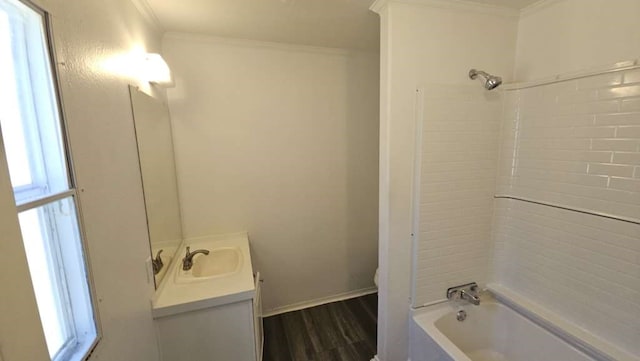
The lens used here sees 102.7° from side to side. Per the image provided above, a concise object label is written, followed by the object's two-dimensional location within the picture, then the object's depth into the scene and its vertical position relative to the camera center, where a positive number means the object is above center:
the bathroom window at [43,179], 0.62 -0.07
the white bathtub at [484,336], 1.51 -1.23
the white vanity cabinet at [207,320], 1.39 -0.94
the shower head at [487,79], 1.50 +0.38
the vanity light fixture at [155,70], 1.50 +0.48
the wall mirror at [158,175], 1.38 -0.15
